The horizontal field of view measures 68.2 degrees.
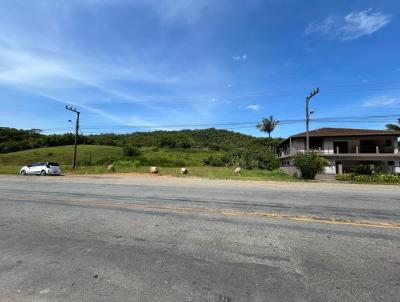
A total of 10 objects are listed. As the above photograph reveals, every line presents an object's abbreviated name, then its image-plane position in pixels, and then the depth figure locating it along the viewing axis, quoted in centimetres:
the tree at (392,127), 5795
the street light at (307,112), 3231
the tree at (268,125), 8000
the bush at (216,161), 5209
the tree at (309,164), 2694
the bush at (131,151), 6900
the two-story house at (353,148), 3997
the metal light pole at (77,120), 4177
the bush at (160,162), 5072
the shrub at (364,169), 3572
